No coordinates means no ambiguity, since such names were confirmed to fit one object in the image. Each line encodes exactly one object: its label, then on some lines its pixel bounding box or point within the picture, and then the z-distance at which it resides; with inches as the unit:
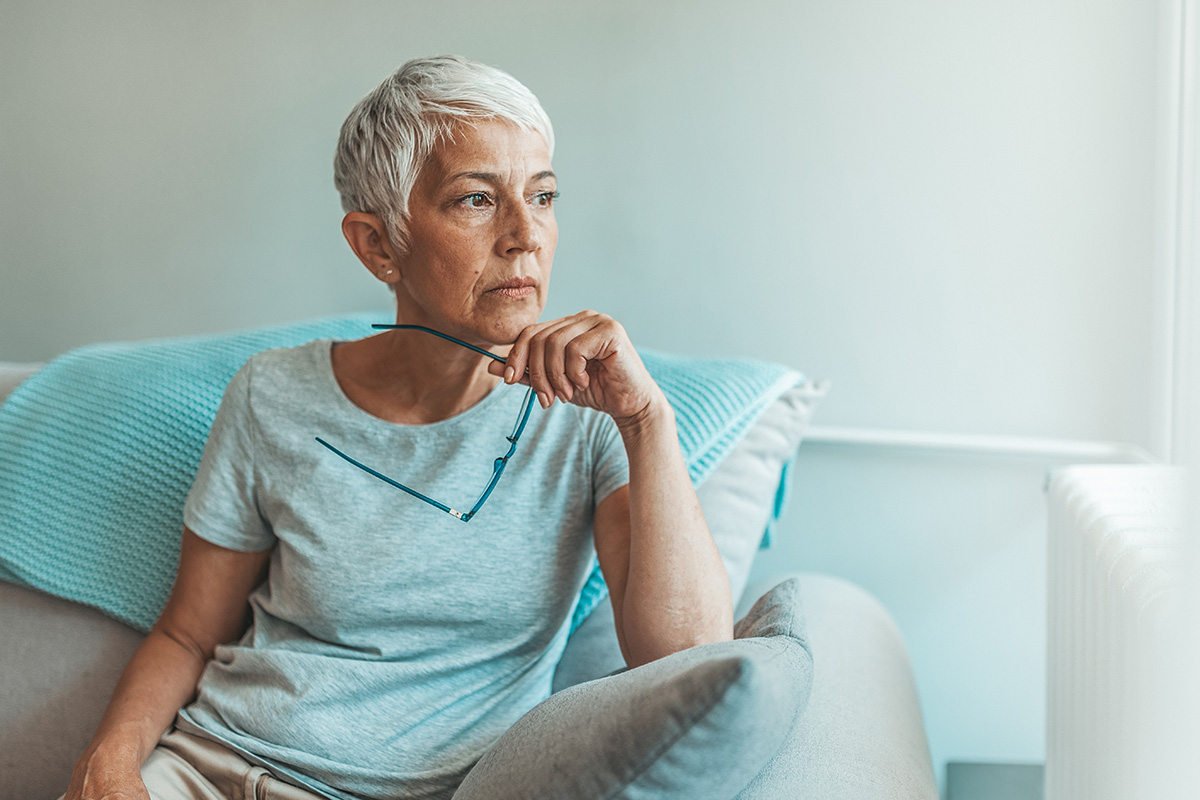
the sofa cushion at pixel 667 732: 23.4
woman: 35.7
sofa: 35.3
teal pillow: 45.3
